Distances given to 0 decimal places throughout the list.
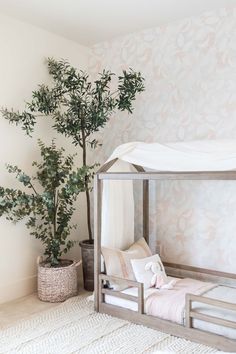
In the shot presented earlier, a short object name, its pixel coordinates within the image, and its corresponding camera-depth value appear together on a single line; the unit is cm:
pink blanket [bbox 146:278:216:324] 248
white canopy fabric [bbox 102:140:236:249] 243
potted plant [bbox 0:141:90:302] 306
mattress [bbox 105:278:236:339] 229
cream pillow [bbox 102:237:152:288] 294
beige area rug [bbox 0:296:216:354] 227
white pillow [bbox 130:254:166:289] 287
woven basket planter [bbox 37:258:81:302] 315
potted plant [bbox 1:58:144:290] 325
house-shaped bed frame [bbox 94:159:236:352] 225
